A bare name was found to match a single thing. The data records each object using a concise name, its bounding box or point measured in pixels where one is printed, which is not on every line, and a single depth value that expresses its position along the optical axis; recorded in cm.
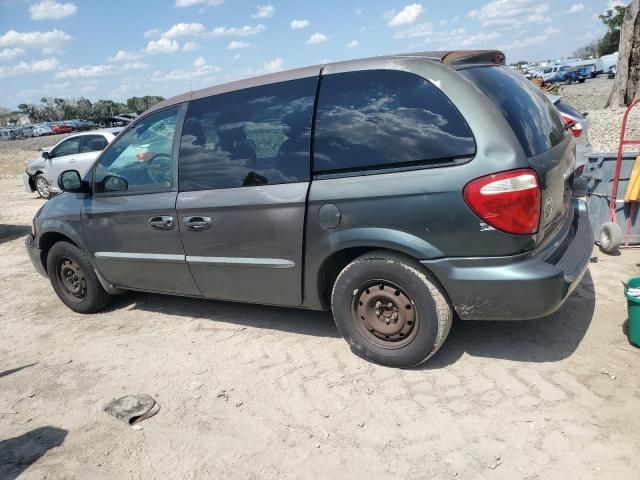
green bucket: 328
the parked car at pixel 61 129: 4812
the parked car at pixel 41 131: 5009
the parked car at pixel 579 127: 646
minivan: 289
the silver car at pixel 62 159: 1260
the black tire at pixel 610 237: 503
